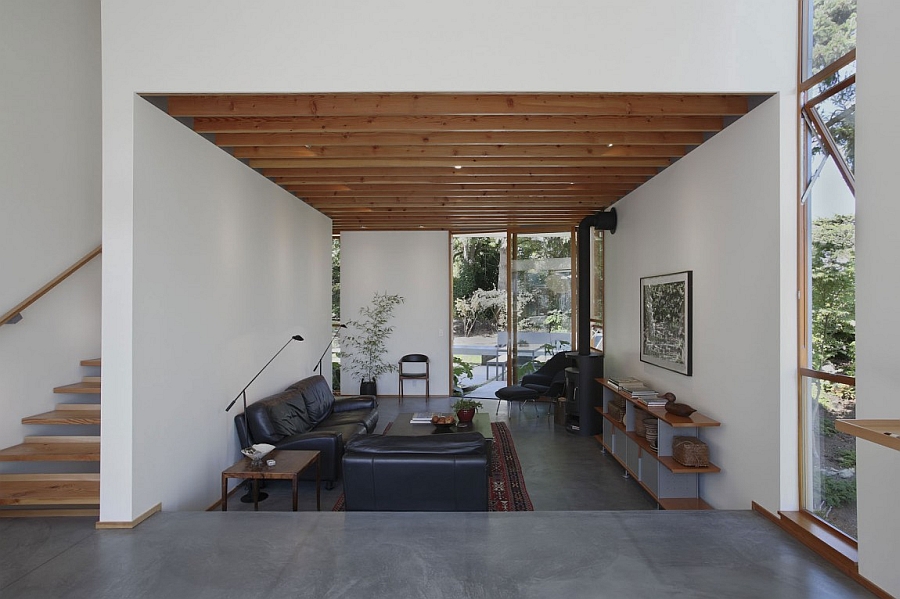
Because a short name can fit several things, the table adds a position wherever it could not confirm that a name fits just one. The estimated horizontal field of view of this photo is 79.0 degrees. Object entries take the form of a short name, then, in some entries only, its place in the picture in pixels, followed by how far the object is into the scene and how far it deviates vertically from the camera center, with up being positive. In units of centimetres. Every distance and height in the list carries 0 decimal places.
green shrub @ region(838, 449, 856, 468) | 286 -81
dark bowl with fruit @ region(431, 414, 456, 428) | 564 -120
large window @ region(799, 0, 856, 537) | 291 +25
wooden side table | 383 -117
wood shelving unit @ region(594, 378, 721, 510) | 414 -134
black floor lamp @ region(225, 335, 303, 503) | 448 -157
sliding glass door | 916 +10
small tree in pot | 962 -57
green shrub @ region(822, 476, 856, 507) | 288 -102
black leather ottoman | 816 -132
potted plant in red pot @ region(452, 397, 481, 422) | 589 -113
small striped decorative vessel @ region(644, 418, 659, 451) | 464 -109
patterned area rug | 452 -166
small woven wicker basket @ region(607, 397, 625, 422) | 561 -109
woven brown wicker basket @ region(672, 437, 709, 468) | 414 -113
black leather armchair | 847 -109
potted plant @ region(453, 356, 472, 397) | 998 -116
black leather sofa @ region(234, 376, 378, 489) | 473 -116
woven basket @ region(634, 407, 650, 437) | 496 -107
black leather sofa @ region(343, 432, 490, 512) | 357 -110
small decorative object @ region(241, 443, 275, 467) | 399 -107
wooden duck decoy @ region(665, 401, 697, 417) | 423 -82
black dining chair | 945 -118
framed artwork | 465 -15
